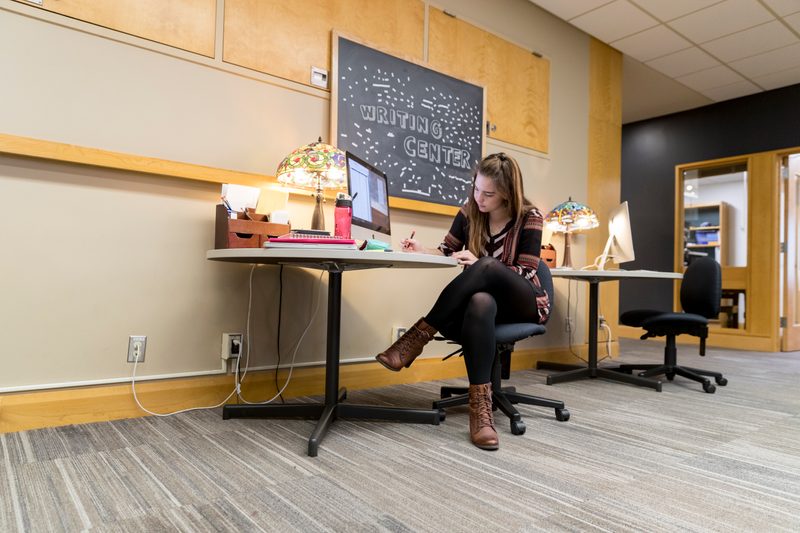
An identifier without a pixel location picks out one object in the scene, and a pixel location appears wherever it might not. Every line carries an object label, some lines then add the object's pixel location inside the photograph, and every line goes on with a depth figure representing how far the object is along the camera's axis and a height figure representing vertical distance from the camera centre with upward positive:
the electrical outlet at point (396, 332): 3.03 -0.34
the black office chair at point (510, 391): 2.02 -0.53
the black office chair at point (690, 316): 3.14 -0.23
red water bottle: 1.89 +0.21
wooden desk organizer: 2.08 +0.17
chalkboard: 2.79 +0.91
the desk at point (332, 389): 1.88 -0.47
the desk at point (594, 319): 3.01 -0.26
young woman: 1.90 -0.04
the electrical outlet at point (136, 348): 2.14 -0.34
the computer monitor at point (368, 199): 2.04 +0.32
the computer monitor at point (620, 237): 3.47 +0.29
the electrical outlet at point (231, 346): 2.34 -0.35
